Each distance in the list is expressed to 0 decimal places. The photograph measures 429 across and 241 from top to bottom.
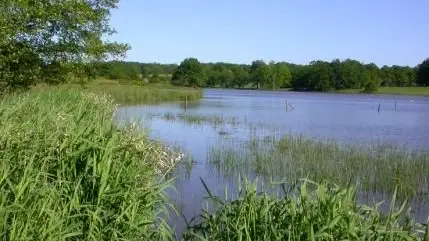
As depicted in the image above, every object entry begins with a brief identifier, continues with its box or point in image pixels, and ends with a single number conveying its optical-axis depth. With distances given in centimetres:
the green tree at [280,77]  15012
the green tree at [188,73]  12250
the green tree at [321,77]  13012
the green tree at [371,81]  12142
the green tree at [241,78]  15688
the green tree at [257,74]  15250
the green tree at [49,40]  1516
